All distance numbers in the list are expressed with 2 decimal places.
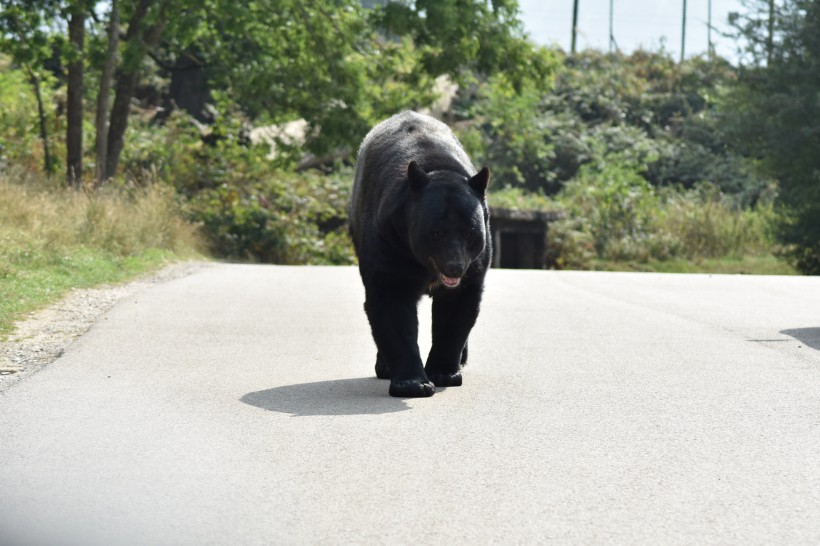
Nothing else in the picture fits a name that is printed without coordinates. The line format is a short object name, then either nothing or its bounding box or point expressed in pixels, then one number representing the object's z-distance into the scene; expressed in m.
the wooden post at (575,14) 50.38
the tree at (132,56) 23.20
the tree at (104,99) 23.59
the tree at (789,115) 25.69
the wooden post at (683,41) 51.13
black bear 7.54
